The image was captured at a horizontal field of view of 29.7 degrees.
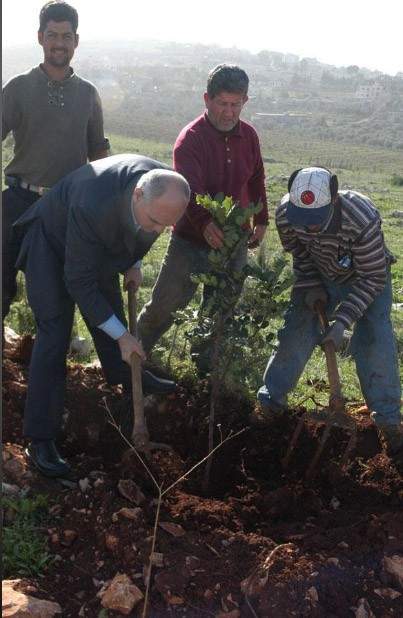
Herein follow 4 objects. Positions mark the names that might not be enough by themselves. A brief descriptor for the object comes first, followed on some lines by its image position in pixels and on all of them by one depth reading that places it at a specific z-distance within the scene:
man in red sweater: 3.89
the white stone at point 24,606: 2.55
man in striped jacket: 3.45
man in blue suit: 3.13
